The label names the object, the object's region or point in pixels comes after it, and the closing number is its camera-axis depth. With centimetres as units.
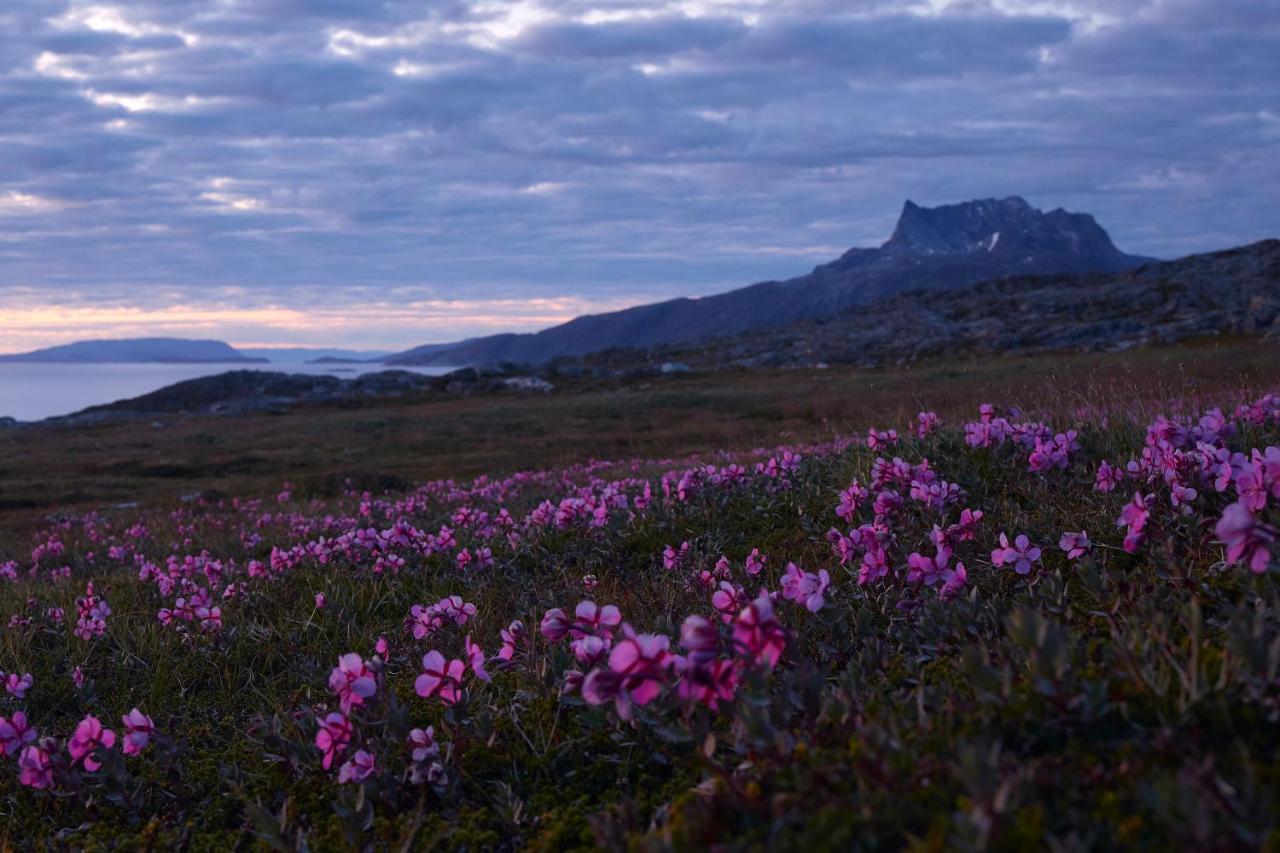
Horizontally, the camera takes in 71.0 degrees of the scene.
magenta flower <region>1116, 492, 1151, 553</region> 342
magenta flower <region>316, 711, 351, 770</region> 308
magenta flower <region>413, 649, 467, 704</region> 307
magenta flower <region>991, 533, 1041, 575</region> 374
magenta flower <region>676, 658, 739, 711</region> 228
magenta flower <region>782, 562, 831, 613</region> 308
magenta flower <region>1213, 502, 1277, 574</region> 228
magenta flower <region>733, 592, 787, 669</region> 227
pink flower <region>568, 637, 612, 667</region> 287
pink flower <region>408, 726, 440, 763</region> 303
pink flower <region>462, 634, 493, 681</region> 313
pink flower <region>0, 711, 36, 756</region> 339
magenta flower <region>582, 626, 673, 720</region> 229
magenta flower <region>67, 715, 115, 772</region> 322
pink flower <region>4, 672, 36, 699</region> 396
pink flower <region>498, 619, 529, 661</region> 338
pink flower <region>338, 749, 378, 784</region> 295
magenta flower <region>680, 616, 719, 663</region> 219
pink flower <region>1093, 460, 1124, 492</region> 468
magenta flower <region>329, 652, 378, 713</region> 295
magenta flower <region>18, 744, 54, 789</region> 324
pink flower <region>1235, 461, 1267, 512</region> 317
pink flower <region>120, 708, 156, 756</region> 325
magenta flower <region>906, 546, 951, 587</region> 370
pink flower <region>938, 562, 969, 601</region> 364
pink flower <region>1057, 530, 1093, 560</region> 379
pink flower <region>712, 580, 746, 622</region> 304
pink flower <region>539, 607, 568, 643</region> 306
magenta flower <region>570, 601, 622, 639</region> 307
